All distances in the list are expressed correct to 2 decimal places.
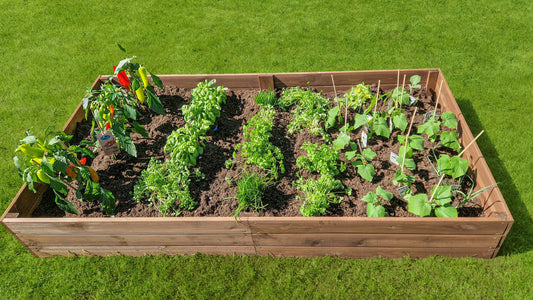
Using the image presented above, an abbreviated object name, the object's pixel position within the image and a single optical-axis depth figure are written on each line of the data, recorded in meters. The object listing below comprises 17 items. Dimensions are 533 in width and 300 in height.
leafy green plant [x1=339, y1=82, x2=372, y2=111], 3.78
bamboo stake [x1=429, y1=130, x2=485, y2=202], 2.92
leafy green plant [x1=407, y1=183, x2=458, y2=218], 2.81
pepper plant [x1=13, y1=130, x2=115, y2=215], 2.90
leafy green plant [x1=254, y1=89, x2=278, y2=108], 3.88
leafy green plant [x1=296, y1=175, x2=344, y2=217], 2.90
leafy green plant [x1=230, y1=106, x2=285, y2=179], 3.24
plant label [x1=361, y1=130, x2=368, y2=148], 3.47
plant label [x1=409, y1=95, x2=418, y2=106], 3.90
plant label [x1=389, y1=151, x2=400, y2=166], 3.34
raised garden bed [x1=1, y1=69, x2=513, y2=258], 2.74
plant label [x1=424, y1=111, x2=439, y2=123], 3.69
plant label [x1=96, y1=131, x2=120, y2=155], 3.47
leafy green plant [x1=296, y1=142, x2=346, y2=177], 3.15
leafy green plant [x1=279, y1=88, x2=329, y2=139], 3.67
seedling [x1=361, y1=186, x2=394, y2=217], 2.84
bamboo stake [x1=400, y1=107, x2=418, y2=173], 3.10
